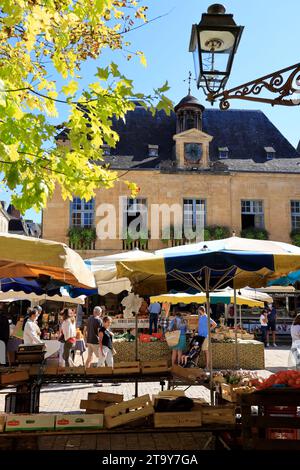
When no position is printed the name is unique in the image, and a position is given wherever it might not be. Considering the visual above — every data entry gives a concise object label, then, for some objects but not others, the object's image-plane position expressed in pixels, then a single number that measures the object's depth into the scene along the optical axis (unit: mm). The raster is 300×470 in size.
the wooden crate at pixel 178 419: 4668
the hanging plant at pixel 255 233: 26562
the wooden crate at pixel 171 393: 5383
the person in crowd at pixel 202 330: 12293
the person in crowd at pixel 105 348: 10483
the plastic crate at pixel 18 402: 6086
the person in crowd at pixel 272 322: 19625
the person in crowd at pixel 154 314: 18094
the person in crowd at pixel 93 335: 10867
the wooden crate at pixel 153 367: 6895
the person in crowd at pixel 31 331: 10680
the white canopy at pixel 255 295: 18894
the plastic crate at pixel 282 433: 4461
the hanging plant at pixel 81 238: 26219
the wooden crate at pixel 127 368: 6848
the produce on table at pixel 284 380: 4672
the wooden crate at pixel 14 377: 5984
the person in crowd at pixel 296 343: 9952
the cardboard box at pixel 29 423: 4570
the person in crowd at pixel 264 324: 18625
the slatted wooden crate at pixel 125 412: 4641
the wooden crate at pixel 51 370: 6862
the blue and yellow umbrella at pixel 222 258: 5520
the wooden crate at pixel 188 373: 6430
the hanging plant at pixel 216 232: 26344
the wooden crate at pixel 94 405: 5682
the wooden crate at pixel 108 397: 5883
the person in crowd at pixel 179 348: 12172
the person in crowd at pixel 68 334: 11734
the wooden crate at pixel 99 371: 6816
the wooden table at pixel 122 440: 4566
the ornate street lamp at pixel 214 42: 4660
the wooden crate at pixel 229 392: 5307
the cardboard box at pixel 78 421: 4605
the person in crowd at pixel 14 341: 10462
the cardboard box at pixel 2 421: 4551
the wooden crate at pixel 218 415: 4781
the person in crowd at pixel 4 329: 10508
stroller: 11914
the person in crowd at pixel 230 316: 22155
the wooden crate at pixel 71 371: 6880
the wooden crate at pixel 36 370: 6698
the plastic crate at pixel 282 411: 4465
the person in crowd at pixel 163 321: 17366
